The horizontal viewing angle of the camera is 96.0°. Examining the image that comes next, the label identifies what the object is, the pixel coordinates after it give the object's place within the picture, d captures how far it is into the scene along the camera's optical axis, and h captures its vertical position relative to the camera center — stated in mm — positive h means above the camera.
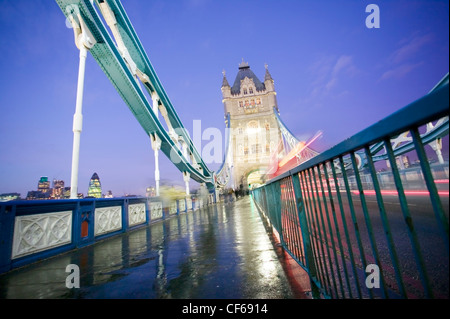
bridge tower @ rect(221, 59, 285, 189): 41844 +12933
